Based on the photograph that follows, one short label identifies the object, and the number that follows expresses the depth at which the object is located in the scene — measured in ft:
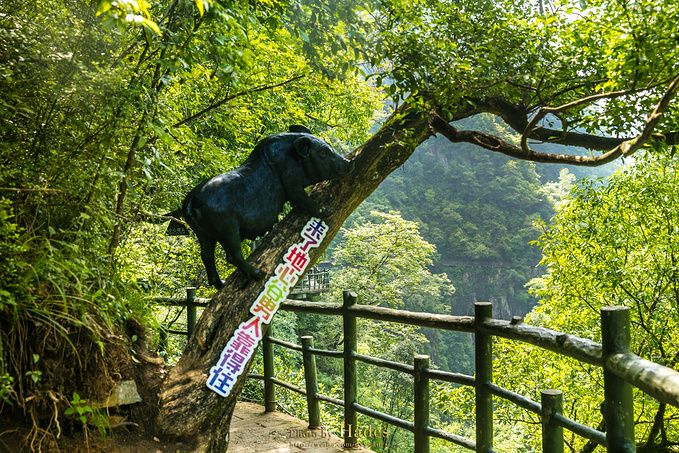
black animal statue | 9.14
